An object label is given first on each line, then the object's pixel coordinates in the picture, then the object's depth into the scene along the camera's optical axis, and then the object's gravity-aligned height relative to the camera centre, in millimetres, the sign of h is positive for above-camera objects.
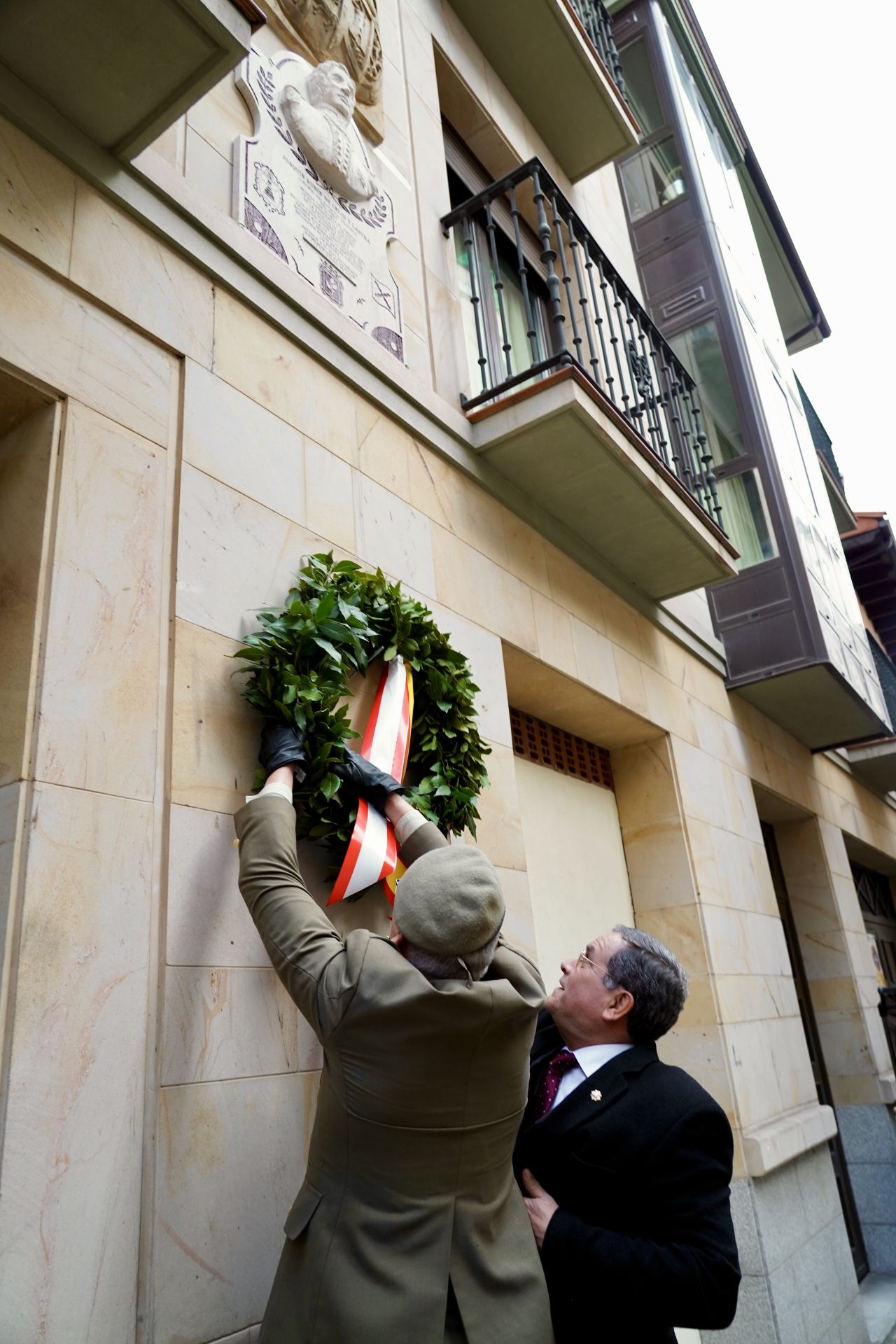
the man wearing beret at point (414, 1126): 1968 -140
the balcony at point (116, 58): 2721 +2780
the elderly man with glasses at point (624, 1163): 2289 -300
